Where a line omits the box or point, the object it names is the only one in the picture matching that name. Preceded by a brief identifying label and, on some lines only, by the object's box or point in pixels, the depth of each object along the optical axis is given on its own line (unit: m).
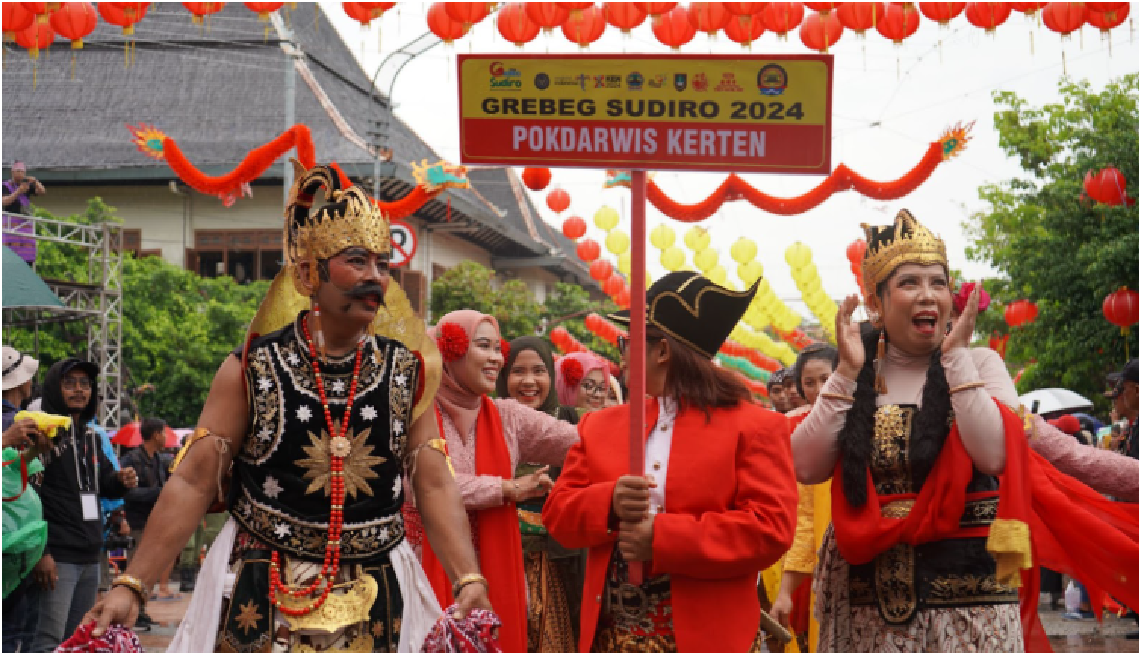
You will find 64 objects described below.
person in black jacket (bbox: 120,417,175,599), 12.45
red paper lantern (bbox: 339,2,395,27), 13.09
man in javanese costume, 3.97
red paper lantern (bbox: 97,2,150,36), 12.61
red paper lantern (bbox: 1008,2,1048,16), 12.66
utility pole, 19.67
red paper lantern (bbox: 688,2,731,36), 13.13
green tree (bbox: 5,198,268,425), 24.84
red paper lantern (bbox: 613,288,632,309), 27.67
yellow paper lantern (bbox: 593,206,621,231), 23.12
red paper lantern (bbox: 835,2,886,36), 13.02
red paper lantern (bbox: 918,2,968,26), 13.07
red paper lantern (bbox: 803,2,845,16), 12.92
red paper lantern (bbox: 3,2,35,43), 11.99
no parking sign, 15.90
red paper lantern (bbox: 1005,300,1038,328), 22.53
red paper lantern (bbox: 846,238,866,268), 21.70
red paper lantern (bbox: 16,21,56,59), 12.19
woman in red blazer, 4.19
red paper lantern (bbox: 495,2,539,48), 13.16
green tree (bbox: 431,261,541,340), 31.86
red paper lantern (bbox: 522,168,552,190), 16.02
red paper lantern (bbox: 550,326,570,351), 33.01
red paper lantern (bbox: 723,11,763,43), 13.12
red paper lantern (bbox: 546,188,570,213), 23.62
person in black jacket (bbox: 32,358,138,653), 7.65
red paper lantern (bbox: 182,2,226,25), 12.94
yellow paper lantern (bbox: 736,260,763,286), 25.14
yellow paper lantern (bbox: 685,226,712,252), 24.66
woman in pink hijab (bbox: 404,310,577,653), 5.80
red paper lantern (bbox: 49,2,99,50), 12.50
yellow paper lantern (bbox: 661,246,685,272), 23.52
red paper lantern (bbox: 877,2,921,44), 13.08
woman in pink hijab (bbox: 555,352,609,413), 8.81
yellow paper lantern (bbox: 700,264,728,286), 25.43
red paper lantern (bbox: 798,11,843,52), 13.42
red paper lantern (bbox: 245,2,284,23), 12.72
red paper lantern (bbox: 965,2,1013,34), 12.80
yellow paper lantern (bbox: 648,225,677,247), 23.16
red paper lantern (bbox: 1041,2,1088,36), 12.40
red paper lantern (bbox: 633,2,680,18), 13.29
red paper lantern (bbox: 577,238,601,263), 26.70
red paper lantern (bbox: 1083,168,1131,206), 17.94
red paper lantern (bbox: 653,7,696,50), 13.32
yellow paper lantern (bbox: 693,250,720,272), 25.02
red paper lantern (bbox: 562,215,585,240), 24.75
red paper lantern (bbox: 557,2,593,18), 12.84
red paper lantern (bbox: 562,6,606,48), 13.20
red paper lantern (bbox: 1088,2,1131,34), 12.27
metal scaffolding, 19.81
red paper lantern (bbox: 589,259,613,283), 27.38
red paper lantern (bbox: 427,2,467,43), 13.47
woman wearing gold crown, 4.59
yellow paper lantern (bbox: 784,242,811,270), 27.00
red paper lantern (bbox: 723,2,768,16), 12.95
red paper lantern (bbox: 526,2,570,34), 12.94
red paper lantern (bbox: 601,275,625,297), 28.06
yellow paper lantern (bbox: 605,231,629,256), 23.58
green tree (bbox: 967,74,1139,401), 20.00
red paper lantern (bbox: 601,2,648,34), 13.29
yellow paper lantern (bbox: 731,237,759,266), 24.81
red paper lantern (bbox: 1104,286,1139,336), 18.64
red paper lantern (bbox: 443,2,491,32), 13.38
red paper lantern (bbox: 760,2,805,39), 12.90
